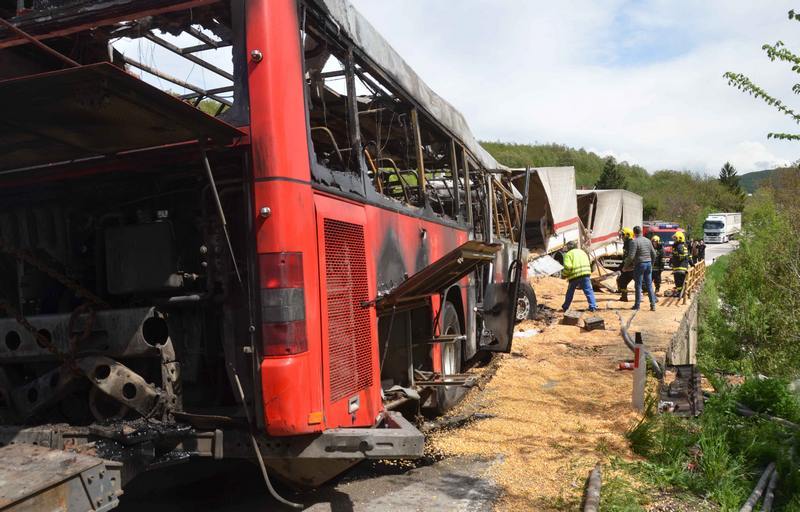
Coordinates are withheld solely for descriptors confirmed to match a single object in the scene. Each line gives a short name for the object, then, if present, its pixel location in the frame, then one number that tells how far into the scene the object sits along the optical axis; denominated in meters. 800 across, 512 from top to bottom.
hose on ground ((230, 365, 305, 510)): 3.49
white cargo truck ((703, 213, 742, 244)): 47.66
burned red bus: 3.48
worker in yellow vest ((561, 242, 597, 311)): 12.55
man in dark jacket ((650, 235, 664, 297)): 17.22
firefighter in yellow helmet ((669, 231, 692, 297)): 16.34
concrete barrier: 10.17
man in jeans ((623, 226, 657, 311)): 13.17
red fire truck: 30.95
